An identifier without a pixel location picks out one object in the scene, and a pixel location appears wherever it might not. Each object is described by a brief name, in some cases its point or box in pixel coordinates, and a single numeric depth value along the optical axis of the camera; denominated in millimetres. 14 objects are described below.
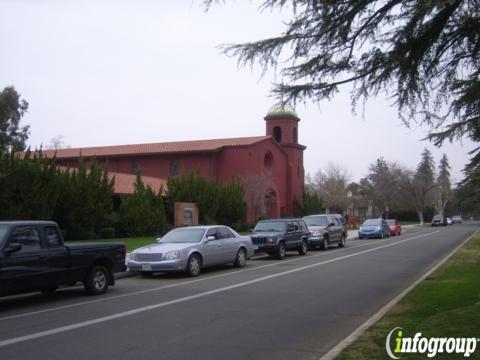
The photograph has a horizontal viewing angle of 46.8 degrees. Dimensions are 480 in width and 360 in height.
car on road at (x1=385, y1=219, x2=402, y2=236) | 46156
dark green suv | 22516
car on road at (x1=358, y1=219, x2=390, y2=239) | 41625
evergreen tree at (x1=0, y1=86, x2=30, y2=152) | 58406
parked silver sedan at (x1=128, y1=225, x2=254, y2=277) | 15781
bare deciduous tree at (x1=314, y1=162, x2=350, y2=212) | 80375
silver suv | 28219
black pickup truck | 10594
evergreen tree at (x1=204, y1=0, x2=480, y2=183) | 7656
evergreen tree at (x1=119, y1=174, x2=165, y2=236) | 34531
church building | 51312
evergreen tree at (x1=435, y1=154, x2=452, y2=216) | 106500
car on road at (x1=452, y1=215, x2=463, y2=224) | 107825
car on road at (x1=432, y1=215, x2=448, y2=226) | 79438
